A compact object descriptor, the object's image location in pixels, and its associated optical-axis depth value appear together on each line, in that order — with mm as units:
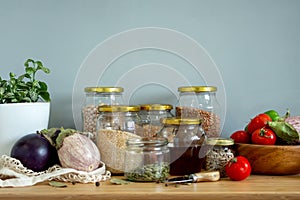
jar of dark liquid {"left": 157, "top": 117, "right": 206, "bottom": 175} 1141
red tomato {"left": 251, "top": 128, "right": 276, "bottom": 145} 1154
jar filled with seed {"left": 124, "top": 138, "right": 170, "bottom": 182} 1079
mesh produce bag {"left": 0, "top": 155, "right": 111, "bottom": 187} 1058
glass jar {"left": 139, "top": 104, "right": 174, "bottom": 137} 1236
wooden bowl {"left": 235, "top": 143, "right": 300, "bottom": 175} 1121
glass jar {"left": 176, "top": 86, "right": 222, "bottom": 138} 1255
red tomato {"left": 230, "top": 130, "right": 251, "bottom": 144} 1223
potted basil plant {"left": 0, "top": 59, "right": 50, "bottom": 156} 1168
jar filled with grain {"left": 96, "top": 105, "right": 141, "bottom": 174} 1166
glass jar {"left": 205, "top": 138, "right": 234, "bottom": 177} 1146
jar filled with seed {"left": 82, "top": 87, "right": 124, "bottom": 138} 1256
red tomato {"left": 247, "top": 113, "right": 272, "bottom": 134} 1200
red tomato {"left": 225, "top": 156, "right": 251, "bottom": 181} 1072
